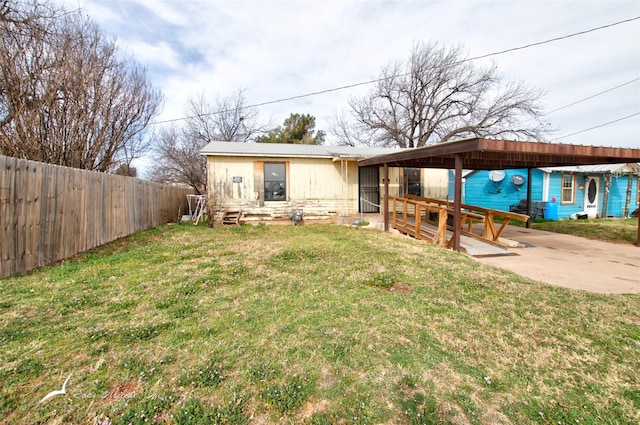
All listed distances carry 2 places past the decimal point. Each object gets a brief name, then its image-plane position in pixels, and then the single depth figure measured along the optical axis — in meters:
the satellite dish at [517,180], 12.99
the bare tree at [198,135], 19.49
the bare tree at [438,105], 17.56
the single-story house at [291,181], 9.36
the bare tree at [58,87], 5.80
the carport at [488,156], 4.98
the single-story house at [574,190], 12.58
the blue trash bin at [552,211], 12.55
